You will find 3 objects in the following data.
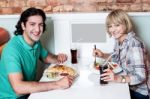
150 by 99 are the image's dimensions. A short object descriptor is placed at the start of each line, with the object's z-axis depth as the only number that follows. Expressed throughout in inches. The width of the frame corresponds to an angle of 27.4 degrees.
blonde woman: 71.9
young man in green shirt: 69.6
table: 65.0
